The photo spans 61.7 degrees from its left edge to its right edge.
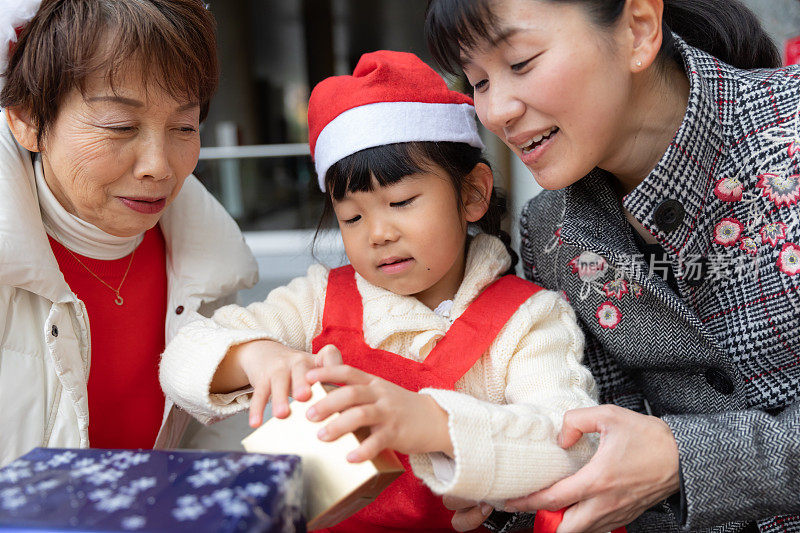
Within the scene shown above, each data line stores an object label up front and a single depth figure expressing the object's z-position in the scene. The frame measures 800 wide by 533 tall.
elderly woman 1.09
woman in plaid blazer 0.92
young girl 1.04
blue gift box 0.57
